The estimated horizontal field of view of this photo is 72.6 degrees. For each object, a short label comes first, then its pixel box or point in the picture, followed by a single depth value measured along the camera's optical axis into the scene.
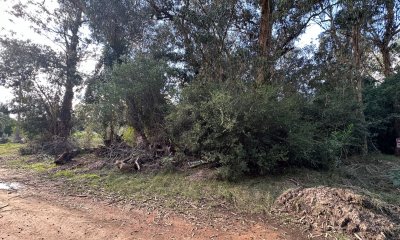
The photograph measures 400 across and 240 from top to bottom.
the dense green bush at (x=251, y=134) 5.59
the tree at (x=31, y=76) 11.69
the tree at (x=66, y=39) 12.32
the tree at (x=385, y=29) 9.52
